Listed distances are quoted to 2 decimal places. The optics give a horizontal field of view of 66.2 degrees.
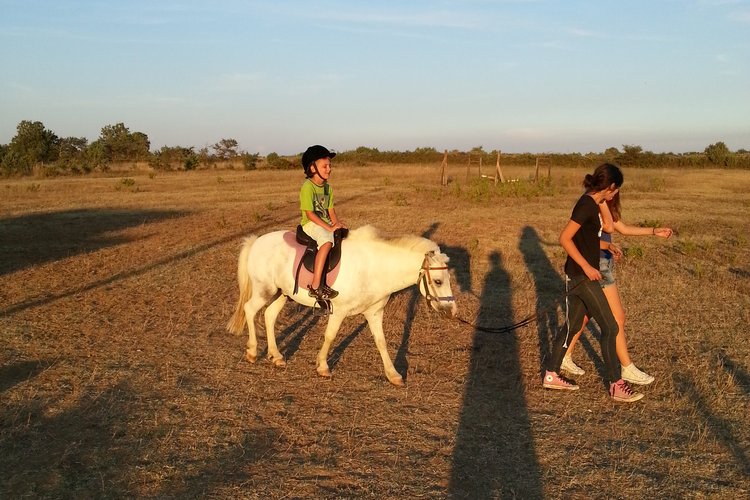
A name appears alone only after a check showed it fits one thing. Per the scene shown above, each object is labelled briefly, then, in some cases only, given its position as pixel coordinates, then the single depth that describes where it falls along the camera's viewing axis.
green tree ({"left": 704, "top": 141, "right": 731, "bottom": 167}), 51.12
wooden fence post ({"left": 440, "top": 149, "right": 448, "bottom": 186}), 32.22
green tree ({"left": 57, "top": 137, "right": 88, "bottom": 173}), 45.91
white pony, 5.76
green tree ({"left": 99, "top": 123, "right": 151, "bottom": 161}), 67.44
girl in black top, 5.43
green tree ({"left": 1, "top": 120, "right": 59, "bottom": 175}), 53.88
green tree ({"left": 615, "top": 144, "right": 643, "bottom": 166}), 55.59
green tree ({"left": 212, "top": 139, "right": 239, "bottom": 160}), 62.34
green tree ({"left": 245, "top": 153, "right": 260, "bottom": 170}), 51.91
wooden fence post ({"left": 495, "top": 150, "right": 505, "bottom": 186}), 31.17
